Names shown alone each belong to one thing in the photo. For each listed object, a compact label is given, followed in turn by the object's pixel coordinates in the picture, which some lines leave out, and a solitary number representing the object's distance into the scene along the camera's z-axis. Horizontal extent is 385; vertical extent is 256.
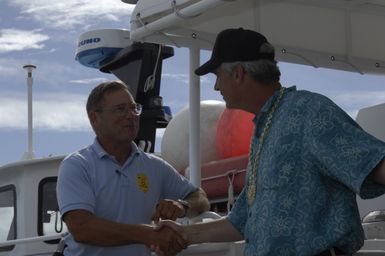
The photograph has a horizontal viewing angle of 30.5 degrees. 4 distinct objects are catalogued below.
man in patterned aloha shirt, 2.21
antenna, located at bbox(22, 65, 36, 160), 7.91
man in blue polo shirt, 3.08
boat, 4.11
